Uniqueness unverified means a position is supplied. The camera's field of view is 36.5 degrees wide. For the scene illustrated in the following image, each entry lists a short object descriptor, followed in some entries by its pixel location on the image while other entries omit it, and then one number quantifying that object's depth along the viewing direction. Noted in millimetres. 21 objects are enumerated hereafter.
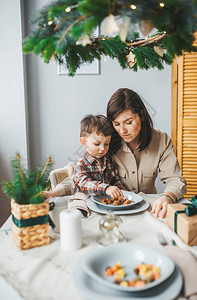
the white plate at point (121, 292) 776
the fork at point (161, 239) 1073
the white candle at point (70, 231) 1029
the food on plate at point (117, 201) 1433
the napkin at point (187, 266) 805
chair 1962
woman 1747
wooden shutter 2914
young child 1663
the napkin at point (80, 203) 1370
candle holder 1077
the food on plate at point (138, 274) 814
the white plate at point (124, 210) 1355
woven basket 1021
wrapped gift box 1068
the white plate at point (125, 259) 868
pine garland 865
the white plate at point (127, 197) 1382
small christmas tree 1052
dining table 823
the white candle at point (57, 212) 1179
